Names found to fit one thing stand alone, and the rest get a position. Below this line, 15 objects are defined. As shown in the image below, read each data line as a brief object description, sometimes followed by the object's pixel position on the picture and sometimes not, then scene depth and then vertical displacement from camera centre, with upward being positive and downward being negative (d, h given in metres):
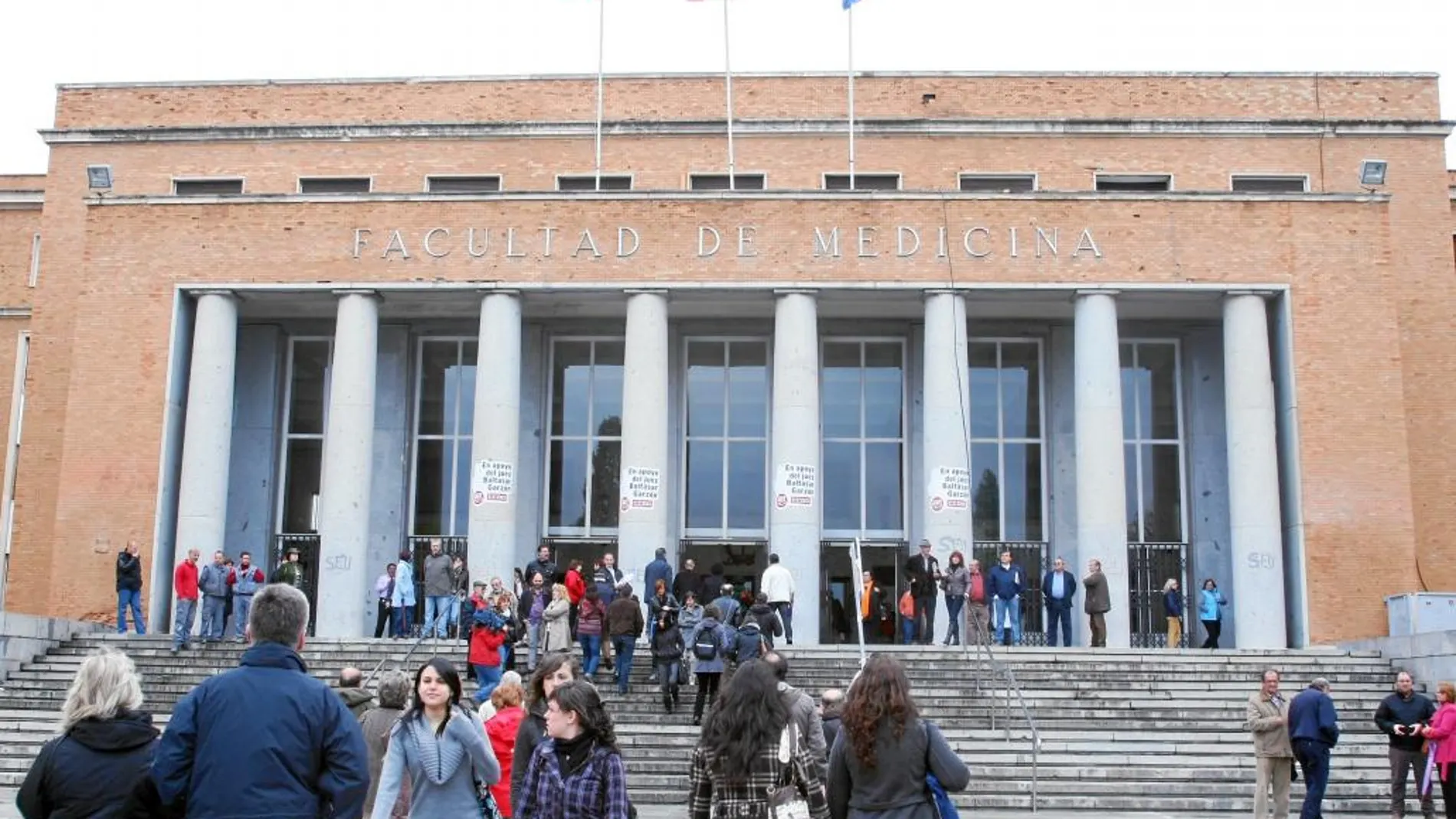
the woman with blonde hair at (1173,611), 24.59 -0.51
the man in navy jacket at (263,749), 5.12 -0.59
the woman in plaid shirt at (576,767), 6.26 -0.79
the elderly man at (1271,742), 13.93 -1.46
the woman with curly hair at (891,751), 6.23 -0.70
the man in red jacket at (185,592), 22.73 -0.31
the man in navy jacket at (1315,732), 13.74 -1.34
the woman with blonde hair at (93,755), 5.61 -0.67
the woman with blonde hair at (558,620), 19.55 -0.58
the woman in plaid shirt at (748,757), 6.31 -0.74
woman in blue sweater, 6.92 -0.83
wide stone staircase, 16.44 -1.71
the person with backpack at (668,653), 18.59 -0.93
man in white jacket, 21.94 -0.13
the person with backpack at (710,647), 17.38 -0.80
